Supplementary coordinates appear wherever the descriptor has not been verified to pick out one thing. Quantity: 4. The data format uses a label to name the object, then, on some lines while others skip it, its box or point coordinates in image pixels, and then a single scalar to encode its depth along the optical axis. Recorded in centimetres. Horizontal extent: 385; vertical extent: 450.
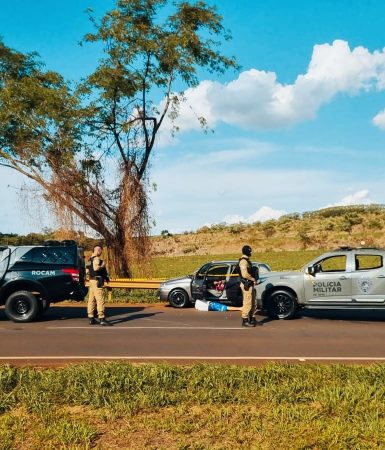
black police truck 1323
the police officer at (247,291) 1209
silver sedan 1581
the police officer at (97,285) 1242
